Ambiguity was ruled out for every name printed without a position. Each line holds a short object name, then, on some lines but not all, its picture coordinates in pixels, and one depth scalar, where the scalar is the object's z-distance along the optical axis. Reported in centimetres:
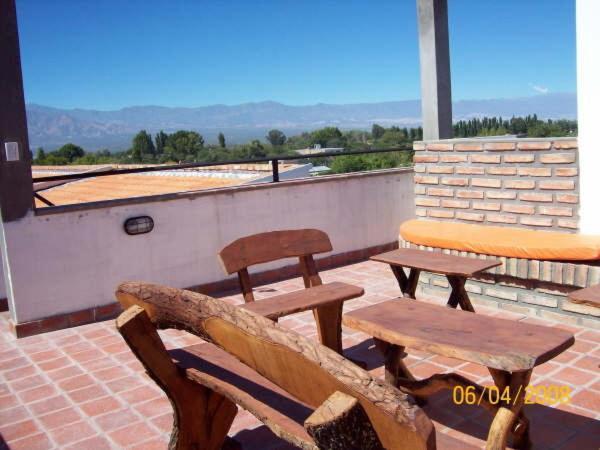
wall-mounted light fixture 488
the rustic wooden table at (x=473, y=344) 202
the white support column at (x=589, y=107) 408
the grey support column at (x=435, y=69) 543
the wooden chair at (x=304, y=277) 300
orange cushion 388
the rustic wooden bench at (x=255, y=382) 112
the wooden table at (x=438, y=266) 332
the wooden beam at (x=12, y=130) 416
